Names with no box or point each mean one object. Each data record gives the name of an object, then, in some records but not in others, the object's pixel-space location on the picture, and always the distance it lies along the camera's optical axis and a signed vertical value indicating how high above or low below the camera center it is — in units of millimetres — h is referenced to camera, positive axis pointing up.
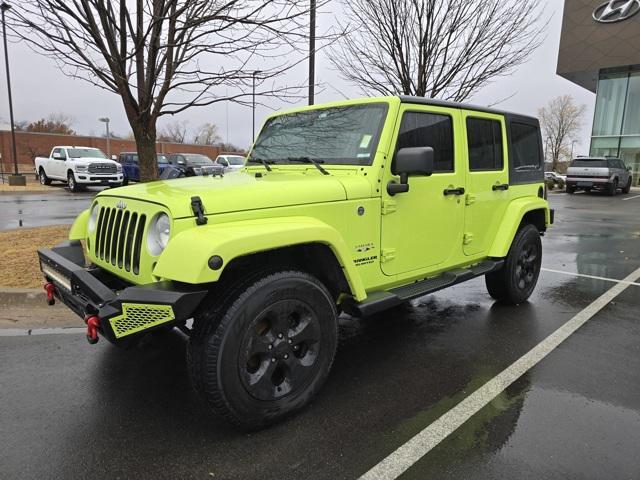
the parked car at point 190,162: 20519 -439
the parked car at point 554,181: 28875 -1169
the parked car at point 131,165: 22766 -710
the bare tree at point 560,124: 70938 +5836
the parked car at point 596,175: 22234 -499
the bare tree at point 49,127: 57625 +2572
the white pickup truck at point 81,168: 19375 -772
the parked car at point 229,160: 24939 -346
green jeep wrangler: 2416 -540
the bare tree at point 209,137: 88000 +2992
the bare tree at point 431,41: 9844 +2525
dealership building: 29062 +6362
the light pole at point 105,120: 37044 +2323
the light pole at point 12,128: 21025 +950
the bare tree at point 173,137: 66688 +2164
